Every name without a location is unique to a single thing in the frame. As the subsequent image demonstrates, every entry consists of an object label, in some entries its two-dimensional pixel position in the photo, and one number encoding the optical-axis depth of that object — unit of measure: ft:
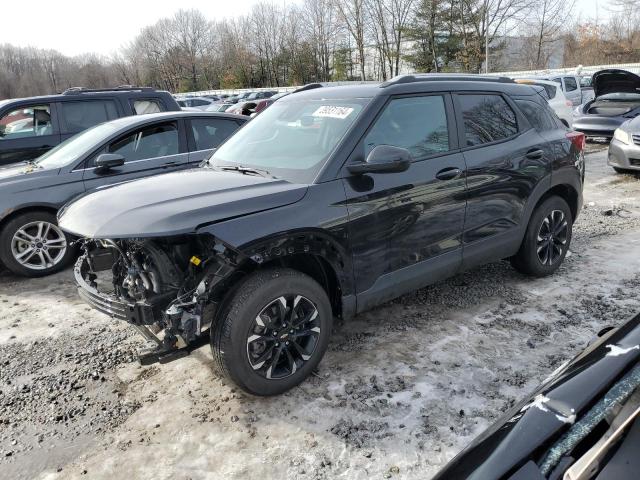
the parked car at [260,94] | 104.07
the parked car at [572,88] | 56.80
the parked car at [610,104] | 38.73
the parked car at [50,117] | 23.18
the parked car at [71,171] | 17.20
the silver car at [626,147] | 28.55
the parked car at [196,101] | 94.22
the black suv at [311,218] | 9.30
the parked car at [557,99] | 38.89
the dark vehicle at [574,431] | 4.72
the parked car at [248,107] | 52.41
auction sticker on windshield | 11.62
